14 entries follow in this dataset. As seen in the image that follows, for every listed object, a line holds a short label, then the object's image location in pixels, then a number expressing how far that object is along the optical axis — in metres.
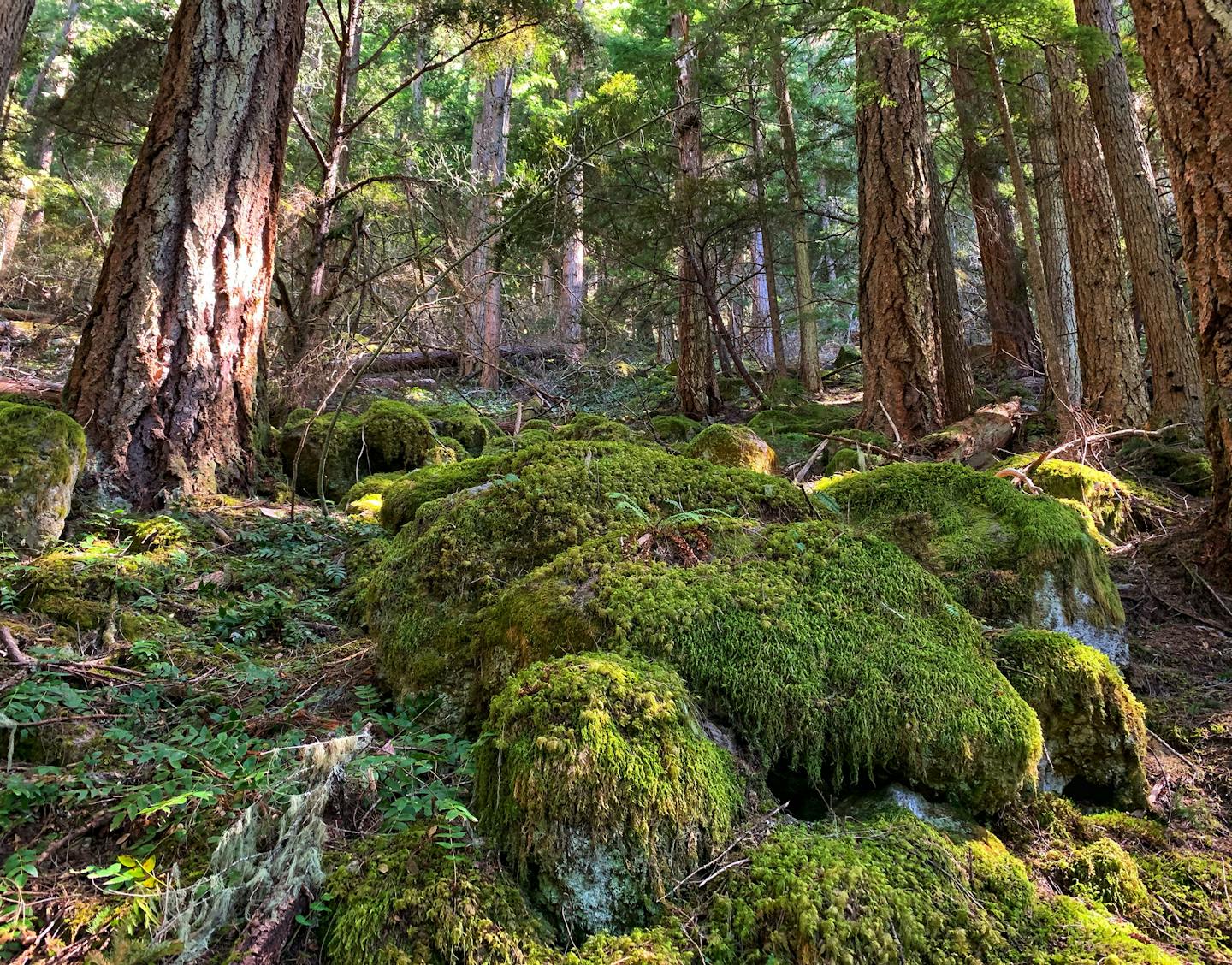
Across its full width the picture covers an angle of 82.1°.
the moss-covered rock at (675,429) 9.05
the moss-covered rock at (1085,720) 2.36
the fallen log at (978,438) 6.19
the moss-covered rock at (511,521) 2.70
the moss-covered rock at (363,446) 6.01
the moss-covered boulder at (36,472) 3.66
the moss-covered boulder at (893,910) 1.54
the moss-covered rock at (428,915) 1.43
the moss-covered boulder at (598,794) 1.61
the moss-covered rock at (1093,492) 4.45
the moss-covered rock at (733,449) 5.13
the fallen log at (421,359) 13.69
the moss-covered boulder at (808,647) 2.09
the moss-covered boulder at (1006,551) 3.05
